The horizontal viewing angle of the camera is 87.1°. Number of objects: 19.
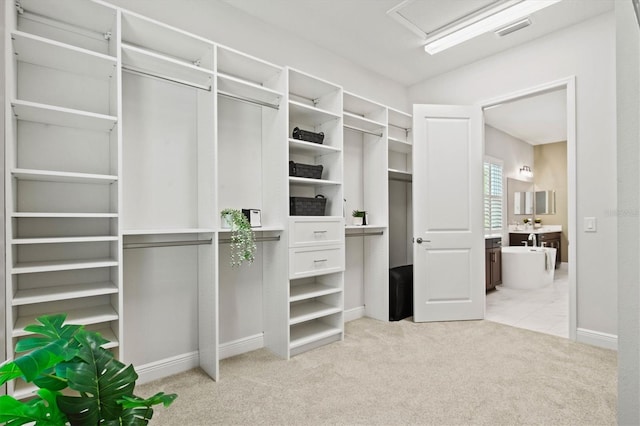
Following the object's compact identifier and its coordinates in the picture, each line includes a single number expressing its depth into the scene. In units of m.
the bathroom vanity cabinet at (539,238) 6.40
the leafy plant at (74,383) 0.64
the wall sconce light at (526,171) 7.18
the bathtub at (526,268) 5.34
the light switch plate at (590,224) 2.91
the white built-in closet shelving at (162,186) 1.85
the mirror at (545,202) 7.49
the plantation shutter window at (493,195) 5.93
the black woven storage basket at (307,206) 2.79
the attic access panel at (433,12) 2.68
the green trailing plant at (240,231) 2.37
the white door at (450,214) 3.60
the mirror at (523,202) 6.96
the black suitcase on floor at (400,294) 3.60
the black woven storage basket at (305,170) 2.78
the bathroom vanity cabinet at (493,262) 5.00
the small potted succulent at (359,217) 3.44
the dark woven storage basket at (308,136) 2.88
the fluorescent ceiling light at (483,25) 2.69
